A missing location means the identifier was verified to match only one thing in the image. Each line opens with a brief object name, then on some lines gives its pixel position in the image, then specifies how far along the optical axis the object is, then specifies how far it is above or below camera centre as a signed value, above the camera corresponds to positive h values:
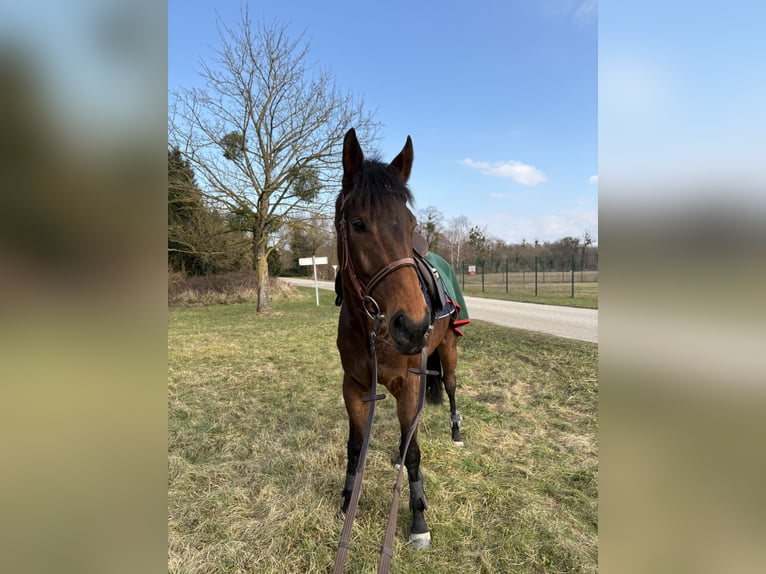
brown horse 1.73 -0.10
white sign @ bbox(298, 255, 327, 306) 17.30 +0.74
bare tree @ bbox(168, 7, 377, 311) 13.85 +4.86
